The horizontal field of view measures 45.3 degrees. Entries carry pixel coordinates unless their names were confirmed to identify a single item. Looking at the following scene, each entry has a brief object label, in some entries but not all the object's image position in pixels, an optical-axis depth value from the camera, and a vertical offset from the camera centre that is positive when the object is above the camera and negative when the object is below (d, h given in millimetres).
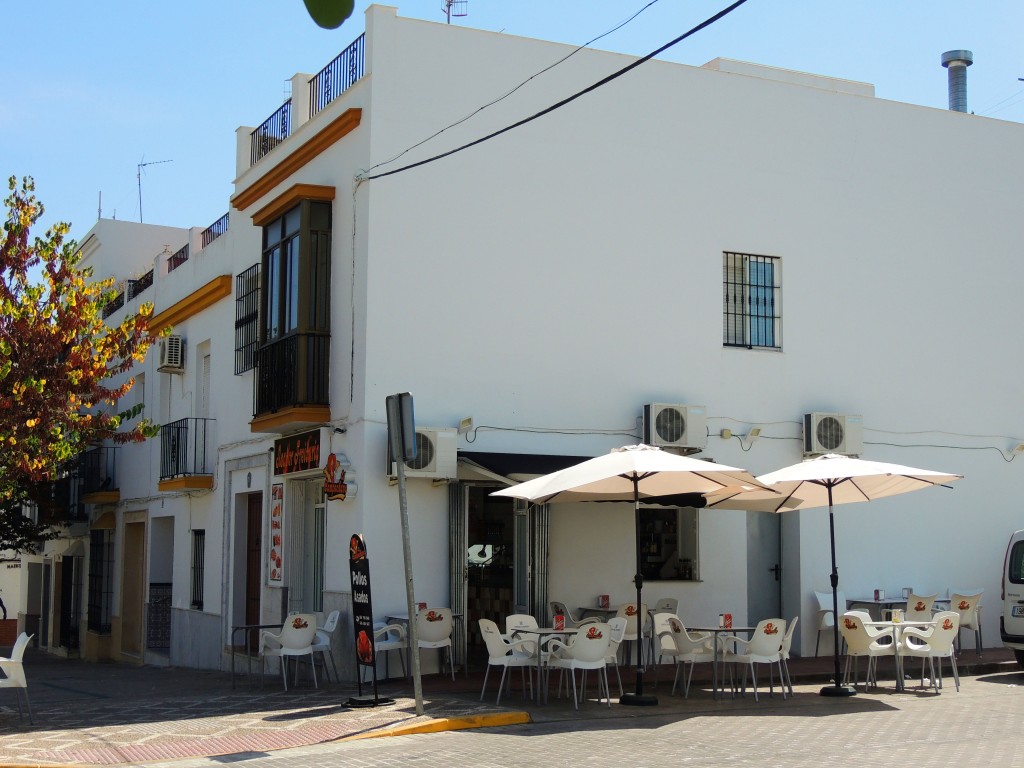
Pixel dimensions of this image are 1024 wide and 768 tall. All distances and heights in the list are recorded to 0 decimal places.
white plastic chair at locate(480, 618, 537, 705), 12391 -1333
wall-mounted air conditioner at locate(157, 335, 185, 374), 22500 +3010
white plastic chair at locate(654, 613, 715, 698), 12953 -1292
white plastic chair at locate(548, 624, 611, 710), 12242 -1293
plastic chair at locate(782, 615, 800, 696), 13070 -1316
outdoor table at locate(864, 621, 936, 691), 13445 -1283
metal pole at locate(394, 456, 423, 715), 11242 -459
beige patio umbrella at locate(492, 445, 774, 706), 12367 +427
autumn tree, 17422 +2473
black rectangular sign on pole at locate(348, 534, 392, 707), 11969 -825
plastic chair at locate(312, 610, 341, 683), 14618 -1419
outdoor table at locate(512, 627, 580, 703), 12469 -1167
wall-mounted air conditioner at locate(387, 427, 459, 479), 14961 +773
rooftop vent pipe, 20891 +7570
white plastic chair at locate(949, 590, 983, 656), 16000 -1127
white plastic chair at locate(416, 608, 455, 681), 14359 -1272
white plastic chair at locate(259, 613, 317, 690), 14297 -1379
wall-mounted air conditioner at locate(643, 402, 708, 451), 16312 +1249
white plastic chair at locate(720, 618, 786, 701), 12914 -1317
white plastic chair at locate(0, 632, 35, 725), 11781 -1484
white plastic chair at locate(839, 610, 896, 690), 13414 -1270
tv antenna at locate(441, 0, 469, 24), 17234 +7180
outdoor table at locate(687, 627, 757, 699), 12930 -1182
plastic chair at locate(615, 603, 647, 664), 14992 -1206
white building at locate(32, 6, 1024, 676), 15570 +2787
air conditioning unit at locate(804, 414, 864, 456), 17297 +1207
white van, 15375 -1042
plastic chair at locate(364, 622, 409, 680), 14307 -1384
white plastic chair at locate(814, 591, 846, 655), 16812 -1233
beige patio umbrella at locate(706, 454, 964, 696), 13477 +415
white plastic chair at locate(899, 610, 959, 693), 13328 -1277
